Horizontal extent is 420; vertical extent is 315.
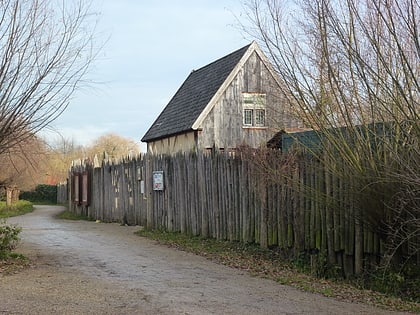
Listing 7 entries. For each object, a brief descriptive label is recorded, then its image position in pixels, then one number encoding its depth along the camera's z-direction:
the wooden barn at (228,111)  23.09
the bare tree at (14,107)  9.85
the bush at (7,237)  11.09
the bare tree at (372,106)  8.03
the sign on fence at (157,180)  17.47
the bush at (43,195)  56.88
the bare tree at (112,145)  57.25
